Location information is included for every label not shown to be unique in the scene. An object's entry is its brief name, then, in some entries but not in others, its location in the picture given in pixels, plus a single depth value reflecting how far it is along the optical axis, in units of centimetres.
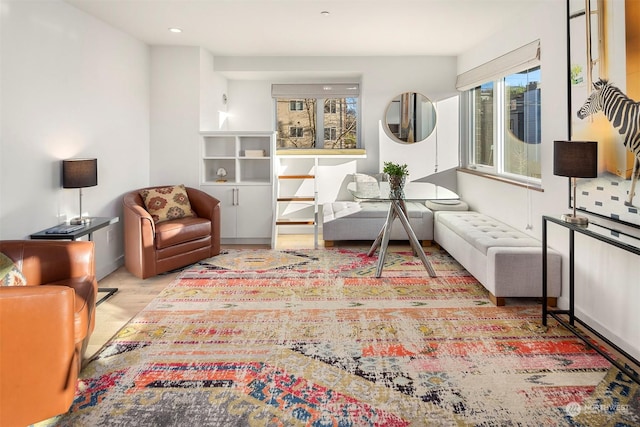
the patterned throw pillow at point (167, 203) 505
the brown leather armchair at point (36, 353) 198
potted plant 462
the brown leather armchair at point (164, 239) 446
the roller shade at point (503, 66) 405
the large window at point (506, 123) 436
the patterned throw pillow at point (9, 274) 253
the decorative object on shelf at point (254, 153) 617
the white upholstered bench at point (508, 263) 361
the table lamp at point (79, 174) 371
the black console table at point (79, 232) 342
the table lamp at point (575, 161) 281
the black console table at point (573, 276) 250
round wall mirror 647
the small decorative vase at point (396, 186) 464
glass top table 457
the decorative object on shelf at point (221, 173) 620
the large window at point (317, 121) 700
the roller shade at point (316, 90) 688
